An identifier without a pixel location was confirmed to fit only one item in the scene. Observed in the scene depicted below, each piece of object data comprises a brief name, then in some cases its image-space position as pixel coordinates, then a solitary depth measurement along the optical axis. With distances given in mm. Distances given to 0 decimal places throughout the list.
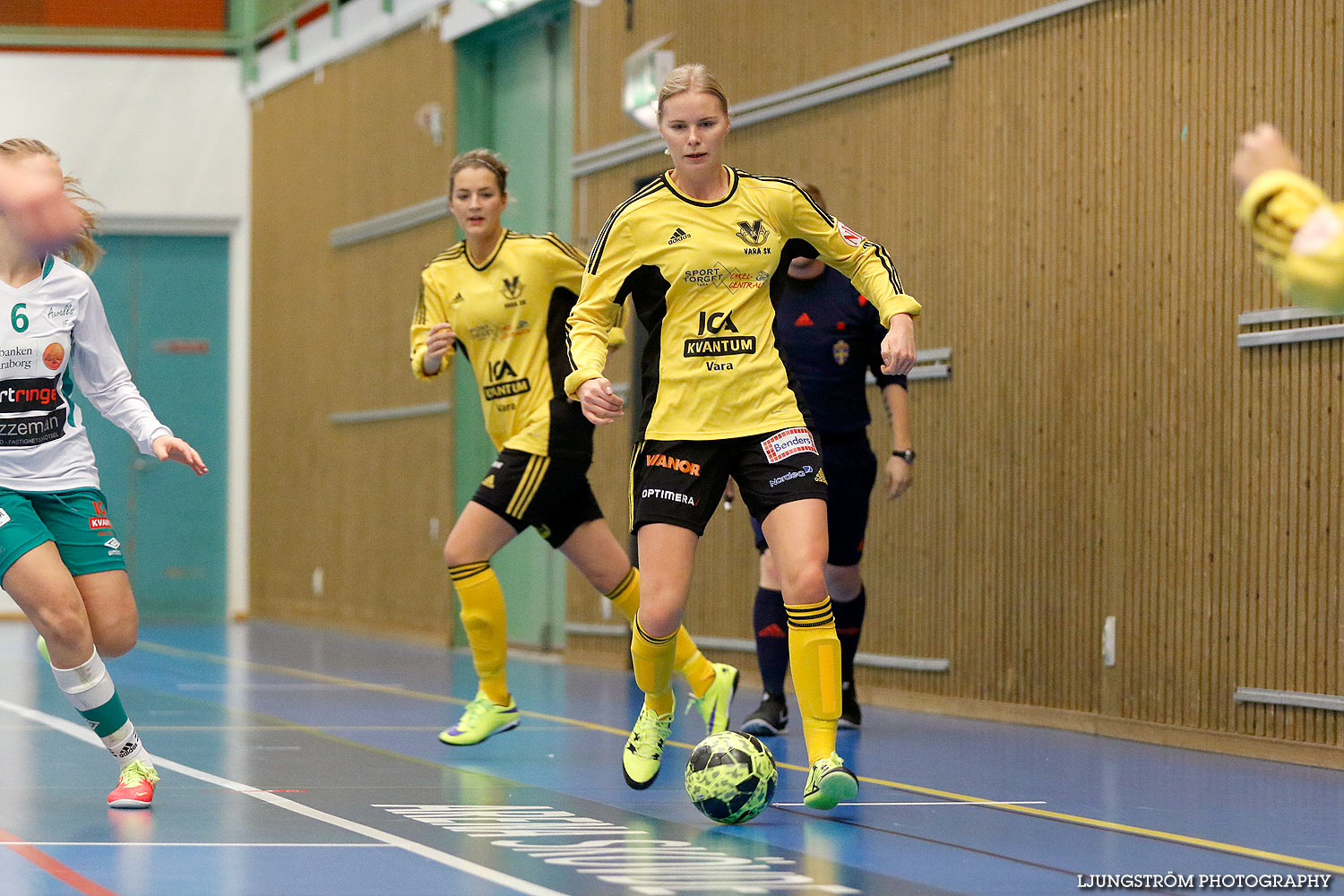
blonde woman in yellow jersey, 9672
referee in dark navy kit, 13656
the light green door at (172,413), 35281
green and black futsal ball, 9336
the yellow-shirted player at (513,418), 12984
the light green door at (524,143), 25500
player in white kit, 9609
